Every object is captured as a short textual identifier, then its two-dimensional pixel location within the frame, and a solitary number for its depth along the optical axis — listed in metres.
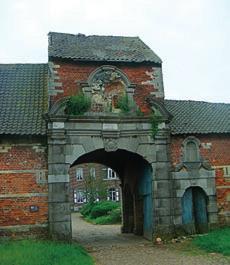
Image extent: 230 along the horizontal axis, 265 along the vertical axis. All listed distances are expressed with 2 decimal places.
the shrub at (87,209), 37.79
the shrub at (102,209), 34.12
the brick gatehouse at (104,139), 14.71
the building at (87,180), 47.25
